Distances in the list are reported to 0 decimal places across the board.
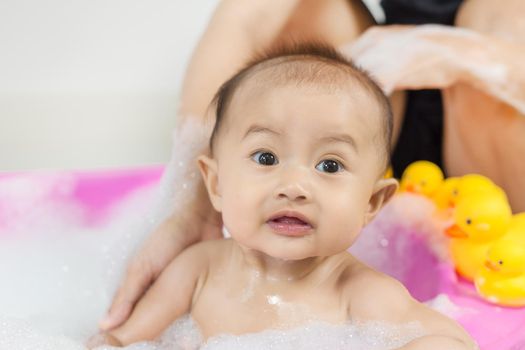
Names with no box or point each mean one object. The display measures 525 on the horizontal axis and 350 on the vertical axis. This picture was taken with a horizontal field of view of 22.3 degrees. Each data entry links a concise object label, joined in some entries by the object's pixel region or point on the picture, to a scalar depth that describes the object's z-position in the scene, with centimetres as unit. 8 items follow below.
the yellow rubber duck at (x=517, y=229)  101
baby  85
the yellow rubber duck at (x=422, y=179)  112
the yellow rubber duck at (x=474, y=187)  105
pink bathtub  98
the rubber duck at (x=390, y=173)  117
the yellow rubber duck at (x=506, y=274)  100
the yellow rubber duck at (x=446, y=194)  108
